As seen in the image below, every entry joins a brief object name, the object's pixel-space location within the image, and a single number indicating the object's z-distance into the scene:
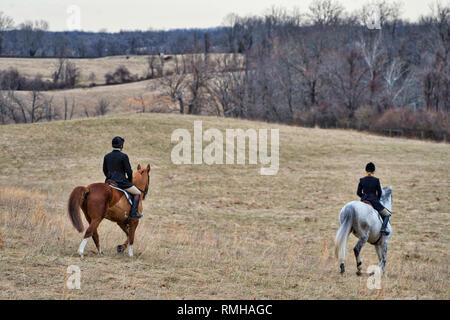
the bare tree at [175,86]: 76.50
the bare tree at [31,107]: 77.50
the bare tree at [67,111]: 84.26
